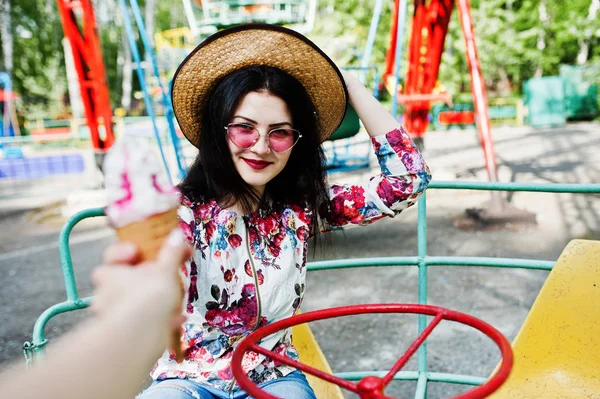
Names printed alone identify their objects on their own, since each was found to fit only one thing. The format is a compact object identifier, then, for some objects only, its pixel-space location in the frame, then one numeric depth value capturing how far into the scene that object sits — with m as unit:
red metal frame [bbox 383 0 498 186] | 5.10
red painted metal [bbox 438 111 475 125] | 16.26
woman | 1.26
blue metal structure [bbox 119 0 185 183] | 3.92
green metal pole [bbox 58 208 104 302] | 1.38
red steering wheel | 0.88
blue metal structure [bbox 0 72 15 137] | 14.63
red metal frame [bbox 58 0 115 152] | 5.73
